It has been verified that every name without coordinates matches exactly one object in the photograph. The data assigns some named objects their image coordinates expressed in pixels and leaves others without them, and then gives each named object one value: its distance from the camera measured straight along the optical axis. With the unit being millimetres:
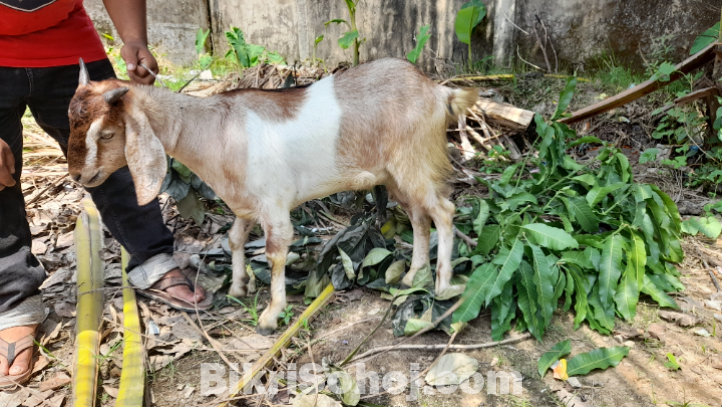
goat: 2477
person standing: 2545
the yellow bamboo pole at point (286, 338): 2373
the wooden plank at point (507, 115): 4844
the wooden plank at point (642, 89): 4113
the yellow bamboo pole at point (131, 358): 2262
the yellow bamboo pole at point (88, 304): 2379
